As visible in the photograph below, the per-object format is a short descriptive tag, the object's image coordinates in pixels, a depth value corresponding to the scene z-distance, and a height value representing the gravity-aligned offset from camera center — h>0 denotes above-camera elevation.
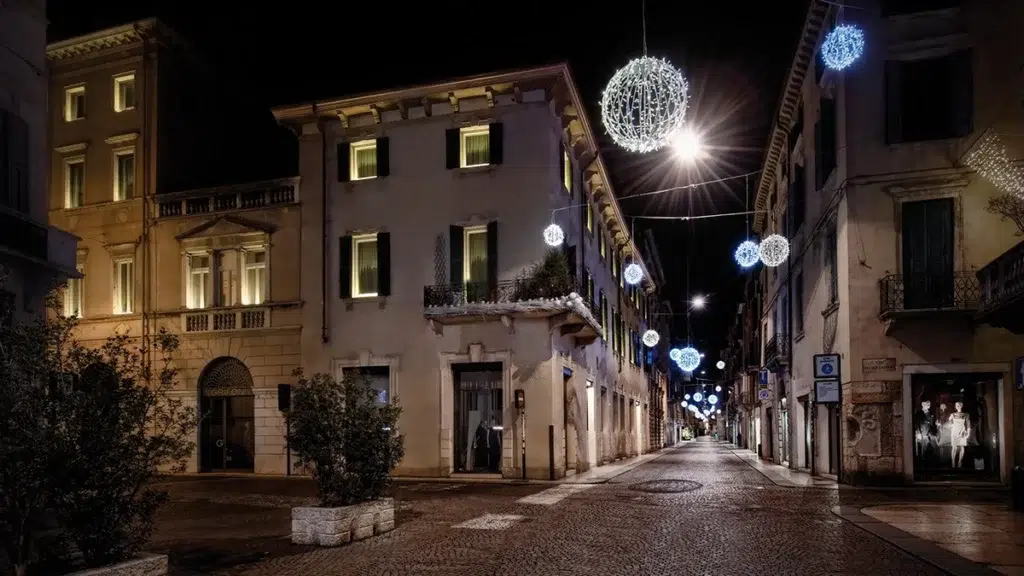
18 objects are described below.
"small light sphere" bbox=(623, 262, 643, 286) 32.00 +2.75
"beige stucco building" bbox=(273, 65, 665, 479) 24.28 +2.57
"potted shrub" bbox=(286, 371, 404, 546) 11.52 -1.55
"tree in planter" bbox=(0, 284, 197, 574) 6.89 -0.85
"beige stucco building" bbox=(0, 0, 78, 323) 15.38 +3.48
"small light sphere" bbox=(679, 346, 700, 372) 39.97 -0.71
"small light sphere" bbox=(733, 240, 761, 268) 24.70 +2.71
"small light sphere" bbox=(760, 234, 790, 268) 22.06 +2.56
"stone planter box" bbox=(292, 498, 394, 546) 11.32 -2.47
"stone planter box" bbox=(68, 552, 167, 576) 7.08 -1.93
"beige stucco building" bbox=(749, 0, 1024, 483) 19.52 +2.40
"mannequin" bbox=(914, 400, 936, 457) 20.14 -2.18
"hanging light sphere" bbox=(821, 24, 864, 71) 15.02 +5.42
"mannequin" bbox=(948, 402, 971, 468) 20.00 -2.17
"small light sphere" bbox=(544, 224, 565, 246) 22.94 +3.07
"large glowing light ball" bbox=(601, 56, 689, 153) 11.19 +3.35
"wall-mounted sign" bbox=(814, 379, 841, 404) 19.95 -1.17
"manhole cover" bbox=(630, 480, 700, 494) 20.30 -3.66
